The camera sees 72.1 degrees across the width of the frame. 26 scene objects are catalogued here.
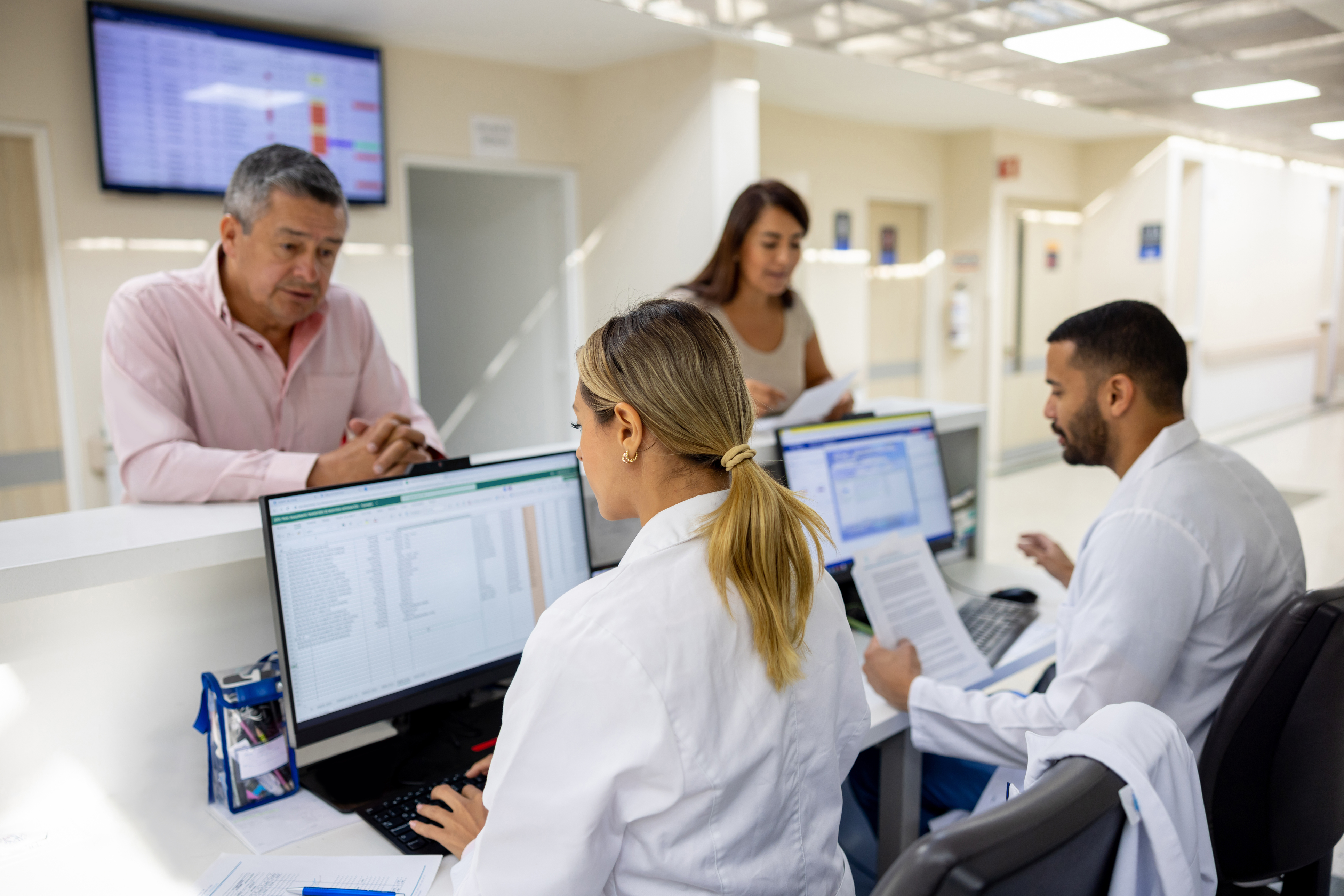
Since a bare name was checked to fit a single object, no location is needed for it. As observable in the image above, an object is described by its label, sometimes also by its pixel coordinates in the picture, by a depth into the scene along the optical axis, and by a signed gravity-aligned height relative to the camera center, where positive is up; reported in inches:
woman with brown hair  102.3 +2.7
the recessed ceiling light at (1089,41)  104.1 +30.9
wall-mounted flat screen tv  134.8 +34.5
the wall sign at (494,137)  179.5 +35.0
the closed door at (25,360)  134.8 -5.2
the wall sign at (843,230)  249.1 +21.5
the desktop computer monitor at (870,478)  79.2 -15.0
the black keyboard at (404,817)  45.3 -25.6
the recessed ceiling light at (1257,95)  155.6 +36.4
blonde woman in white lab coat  34.4 -14.2
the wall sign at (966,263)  281.1 +13.9
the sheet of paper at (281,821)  46.5 -25.9
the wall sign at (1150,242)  296.5 +20.1
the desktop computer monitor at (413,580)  48.7 -15.1
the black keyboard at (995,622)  76.9 -27.6
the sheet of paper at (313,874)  42.2 -25.7
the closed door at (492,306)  203.9 +2.3
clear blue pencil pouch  48.5 -21.8
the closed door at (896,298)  273.3 +3.5
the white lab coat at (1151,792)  30.5 -17.1
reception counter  45.1 -20.1
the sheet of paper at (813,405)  82.5 -8.4
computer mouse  87.8 -27.3
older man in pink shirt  56.3 -3.2
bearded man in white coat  55.6 -17.0
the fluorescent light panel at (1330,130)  220.4 +42.6
